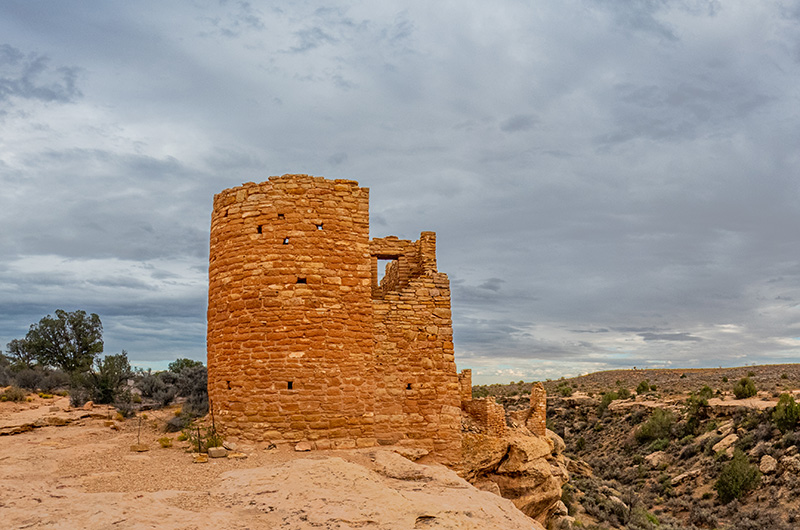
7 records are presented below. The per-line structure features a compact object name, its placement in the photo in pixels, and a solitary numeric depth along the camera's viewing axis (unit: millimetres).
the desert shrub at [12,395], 17500
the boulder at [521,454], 13820
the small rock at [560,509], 16263
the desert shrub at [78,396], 16688
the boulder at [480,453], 12898
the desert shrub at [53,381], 23094
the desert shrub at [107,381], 17859
